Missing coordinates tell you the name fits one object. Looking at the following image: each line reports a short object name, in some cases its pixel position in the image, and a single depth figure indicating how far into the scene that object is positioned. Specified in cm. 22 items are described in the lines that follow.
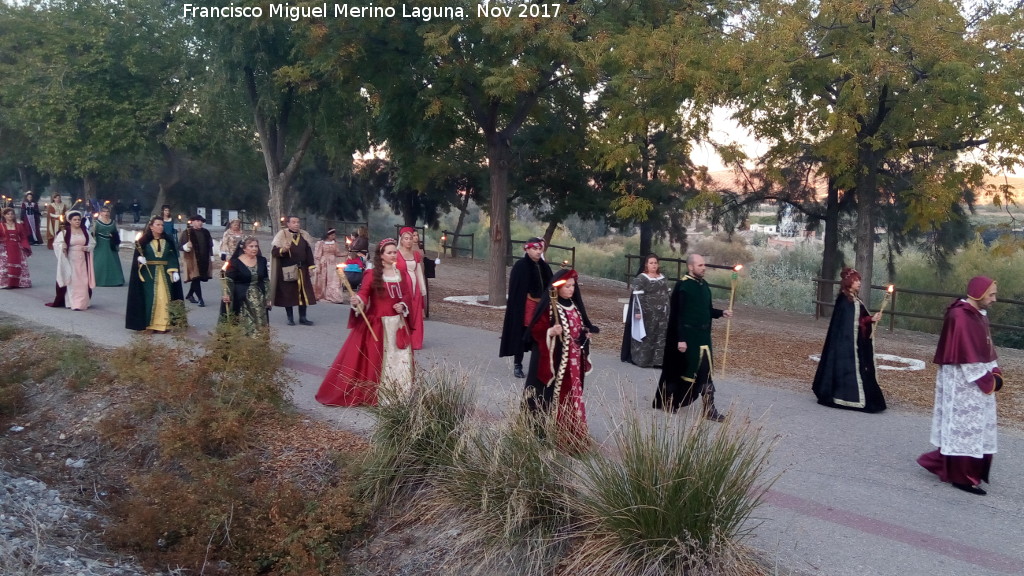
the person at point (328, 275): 1777
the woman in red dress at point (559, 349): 706
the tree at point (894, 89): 1121
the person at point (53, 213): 2230
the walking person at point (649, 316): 1165
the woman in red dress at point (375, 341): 866
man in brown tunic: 1395
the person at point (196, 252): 1490
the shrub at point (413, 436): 657
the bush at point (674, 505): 485
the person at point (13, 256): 1727
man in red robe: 673
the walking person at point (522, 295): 1041
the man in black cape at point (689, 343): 848
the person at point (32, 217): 2612
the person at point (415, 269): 975
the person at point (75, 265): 1488
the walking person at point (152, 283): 1292
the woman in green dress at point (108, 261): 1721
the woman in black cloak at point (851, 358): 927
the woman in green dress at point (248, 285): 1140
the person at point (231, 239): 1564
